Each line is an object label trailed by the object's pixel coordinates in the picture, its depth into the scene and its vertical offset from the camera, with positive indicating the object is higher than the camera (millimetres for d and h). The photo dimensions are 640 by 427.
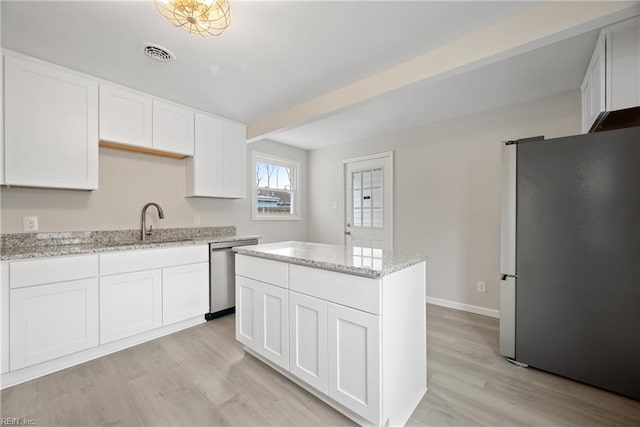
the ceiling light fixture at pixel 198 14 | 1403 +1125
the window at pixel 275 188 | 4195 +410
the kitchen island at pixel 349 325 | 1348 -664
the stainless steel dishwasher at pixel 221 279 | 2955 -768
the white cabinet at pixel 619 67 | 1600 +914
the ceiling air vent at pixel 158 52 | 1951 +1216
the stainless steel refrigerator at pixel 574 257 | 1654 -305
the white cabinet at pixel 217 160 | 3143 +645
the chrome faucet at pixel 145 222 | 2832 -110
